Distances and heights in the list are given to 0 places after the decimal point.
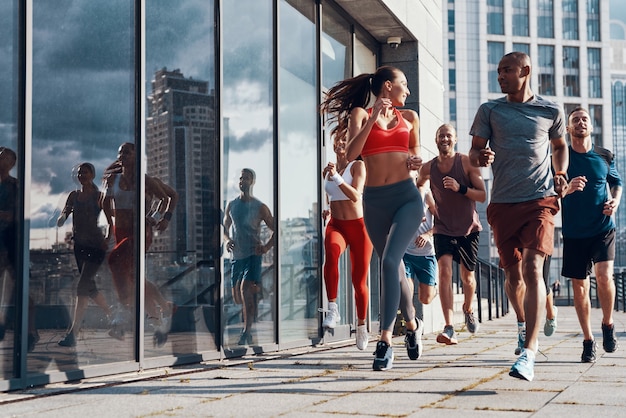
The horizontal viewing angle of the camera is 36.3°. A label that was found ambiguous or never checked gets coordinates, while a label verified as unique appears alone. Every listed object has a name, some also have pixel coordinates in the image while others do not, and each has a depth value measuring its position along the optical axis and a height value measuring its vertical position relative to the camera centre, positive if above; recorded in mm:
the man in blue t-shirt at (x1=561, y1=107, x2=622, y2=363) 6914 +276
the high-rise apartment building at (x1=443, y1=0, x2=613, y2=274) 83938 +19087
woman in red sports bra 6227 +543
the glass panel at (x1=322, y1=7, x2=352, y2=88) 9922 +2347
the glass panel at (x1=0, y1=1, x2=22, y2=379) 5090 +468
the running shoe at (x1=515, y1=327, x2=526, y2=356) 7043 -525
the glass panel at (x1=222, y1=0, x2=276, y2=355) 7520 +763
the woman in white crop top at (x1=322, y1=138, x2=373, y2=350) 7438 +205
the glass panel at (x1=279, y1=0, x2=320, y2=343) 8656 +880
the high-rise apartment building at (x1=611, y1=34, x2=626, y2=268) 143538 +26143
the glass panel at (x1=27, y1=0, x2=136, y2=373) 5418 +530
